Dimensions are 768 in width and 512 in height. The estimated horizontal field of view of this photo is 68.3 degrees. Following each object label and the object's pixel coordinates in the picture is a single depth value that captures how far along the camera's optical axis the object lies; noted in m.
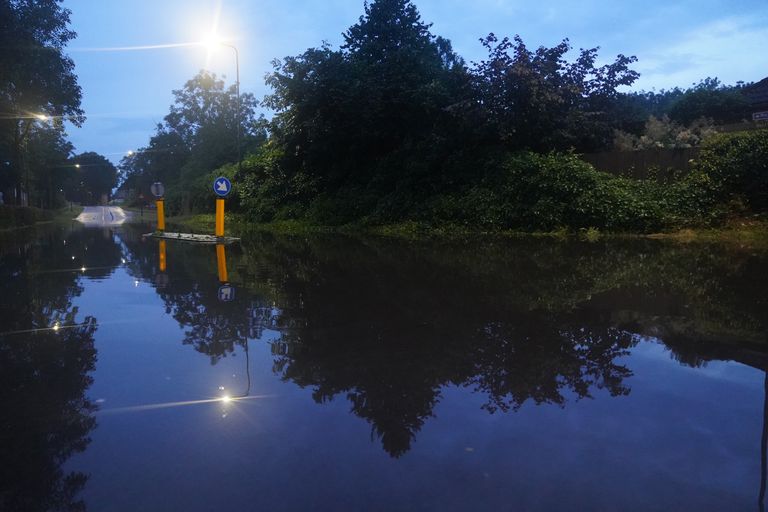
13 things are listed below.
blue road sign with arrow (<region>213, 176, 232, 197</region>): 17.58
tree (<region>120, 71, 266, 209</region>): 59.56
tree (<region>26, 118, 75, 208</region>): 51.38
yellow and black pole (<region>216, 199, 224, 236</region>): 18.14
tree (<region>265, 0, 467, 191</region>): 24.69
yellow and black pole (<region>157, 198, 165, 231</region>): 23.80
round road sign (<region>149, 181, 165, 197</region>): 24.79
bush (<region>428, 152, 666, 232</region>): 17.77
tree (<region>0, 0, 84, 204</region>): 26.55
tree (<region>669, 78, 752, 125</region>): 30.08
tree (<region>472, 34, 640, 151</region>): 20.69
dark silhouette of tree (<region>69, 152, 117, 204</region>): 146.38
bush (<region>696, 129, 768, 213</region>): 16.56
